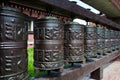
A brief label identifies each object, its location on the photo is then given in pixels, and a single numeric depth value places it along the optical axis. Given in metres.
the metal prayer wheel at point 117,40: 2.21
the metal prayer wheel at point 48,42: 0.77
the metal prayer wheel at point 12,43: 0.54
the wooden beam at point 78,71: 0.88
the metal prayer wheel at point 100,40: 1.49
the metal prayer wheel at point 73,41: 0.97
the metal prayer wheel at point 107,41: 1.73
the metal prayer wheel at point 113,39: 1.97
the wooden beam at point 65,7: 0.77
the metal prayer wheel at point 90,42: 1.24
